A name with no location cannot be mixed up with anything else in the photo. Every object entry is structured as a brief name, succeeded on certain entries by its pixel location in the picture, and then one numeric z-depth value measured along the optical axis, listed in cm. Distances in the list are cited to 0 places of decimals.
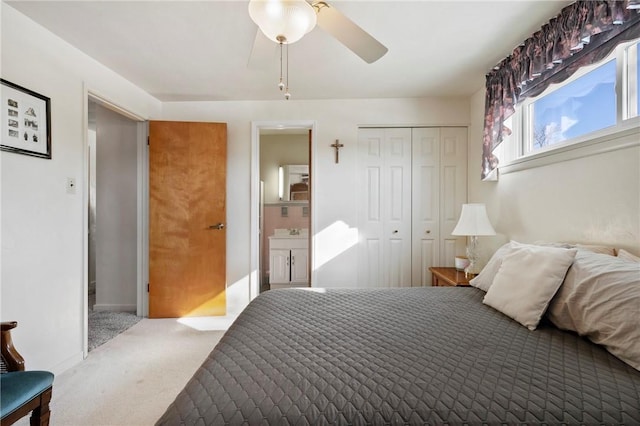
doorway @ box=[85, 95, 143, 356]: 334
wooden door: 310
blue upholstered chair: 120
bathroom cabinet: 409
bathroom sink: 420
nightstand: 245
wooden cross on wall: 321
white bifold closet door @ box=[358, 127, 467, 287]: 325
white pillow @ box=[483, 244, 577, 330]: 127
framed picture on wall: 173
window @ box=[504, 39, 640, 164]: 150
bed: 75
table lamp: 242
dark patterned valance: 145
